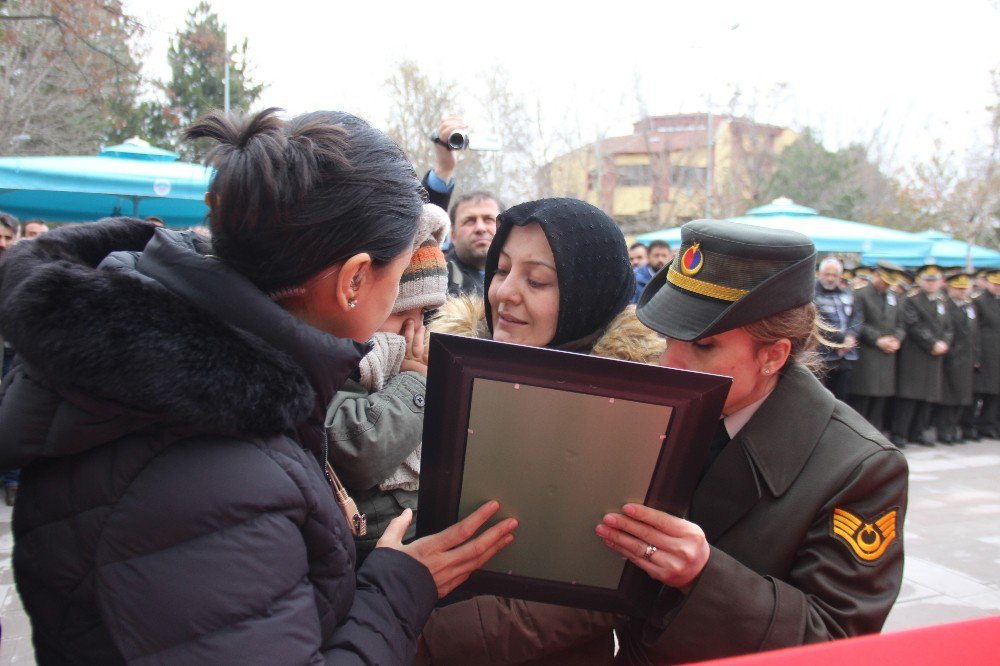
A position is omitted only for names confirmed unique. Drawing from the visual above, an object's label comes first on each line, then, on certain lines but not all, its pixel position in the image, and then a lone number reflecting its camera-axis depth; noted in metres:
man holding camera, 4.84
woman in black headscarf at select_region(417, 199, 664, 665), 2.02
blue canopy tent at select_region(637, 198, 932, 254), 11.44
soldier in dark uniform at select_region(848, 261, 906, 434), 9.23
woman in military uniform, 1.38
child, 1.80
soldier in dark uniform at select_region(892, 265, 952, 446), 9.52
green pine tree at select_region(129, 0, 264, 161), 23.23
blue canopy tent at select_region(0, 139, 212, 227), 6.68
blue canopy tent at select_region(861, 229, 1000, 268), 17.20
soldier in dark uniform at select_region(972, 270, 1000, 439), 10.27
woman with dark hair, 0.96
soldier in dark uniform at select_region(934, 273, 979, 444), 9.85
